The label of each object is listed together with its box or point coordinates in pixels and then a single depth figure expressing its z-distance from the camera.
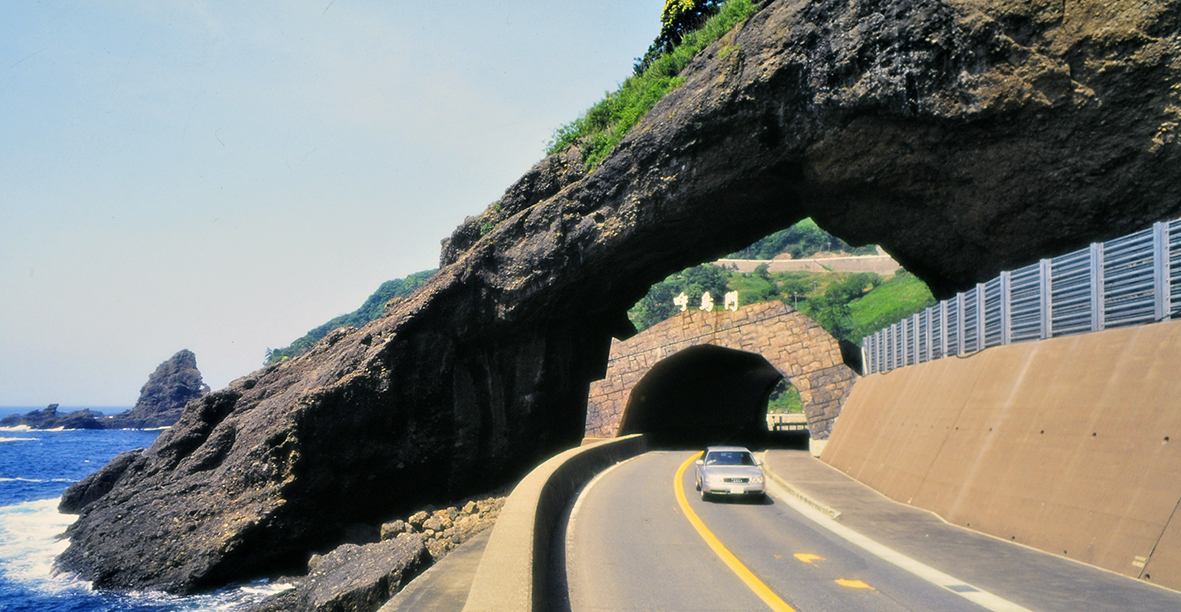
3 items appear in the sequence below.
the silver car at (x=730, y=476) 16.48
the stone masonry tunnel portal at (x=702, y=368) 32.62
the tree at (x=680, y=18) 28.28
